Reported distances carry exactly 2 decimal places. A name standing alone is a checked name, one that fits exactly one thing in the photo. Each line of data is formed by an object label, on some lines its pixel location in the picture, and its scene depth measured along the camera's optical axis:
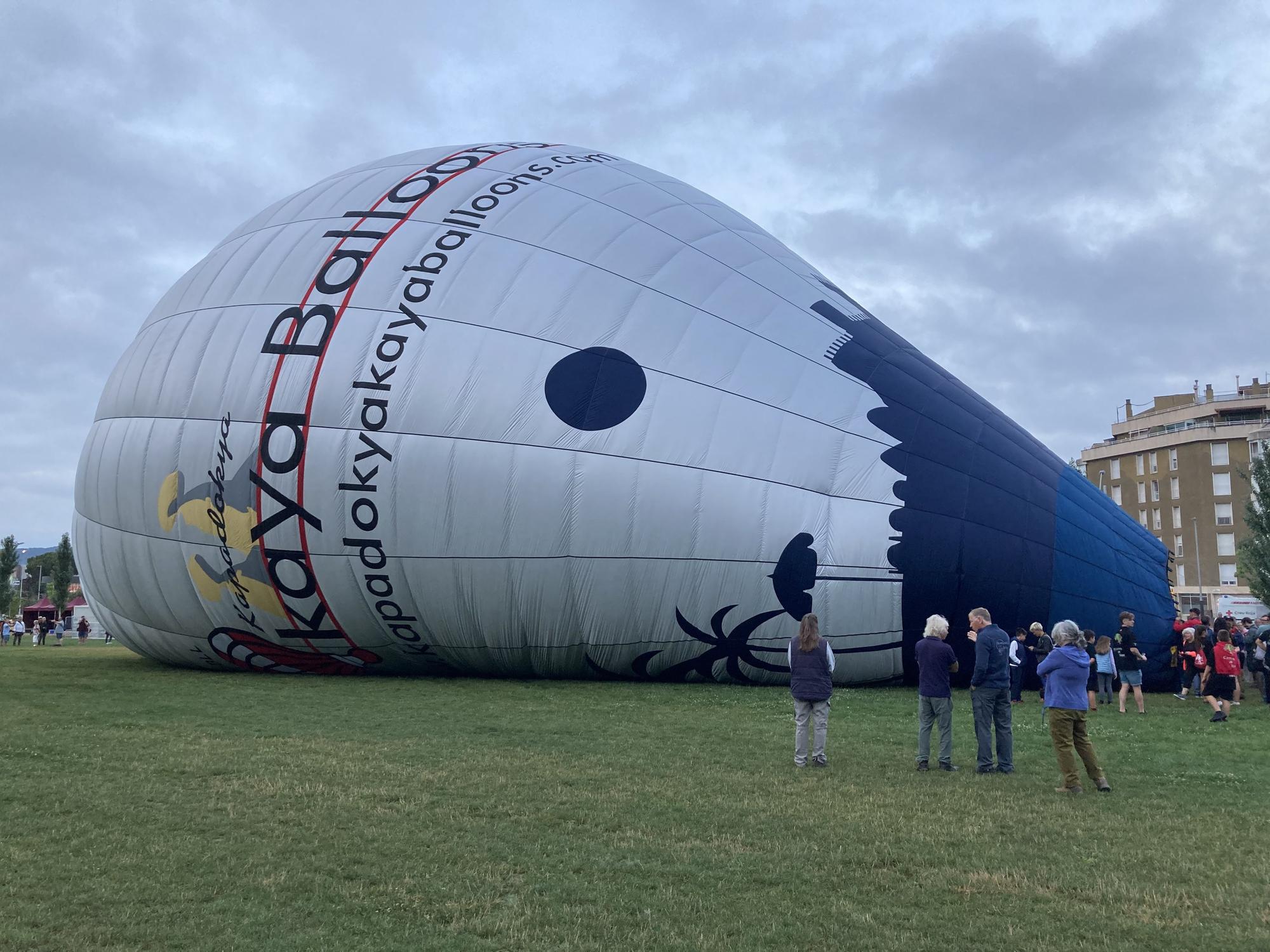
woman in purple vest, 7.97
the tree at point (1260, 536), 37.28
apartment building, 59.84
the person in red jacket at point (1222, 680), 11.23
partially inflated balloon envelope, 11.80
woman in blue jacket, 7.18
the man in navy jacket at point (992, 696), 7.90
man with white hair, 7.91
